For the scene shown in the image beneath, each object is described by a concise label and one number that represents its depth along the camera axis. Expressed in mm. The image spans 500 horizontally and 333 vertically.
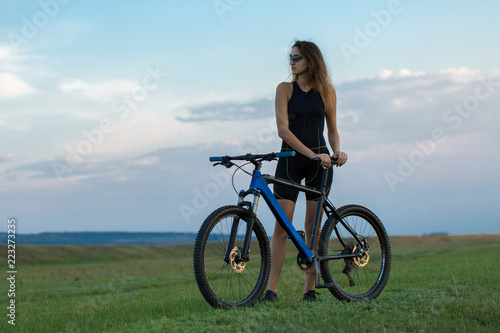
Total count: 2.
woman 5504
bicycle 4711
